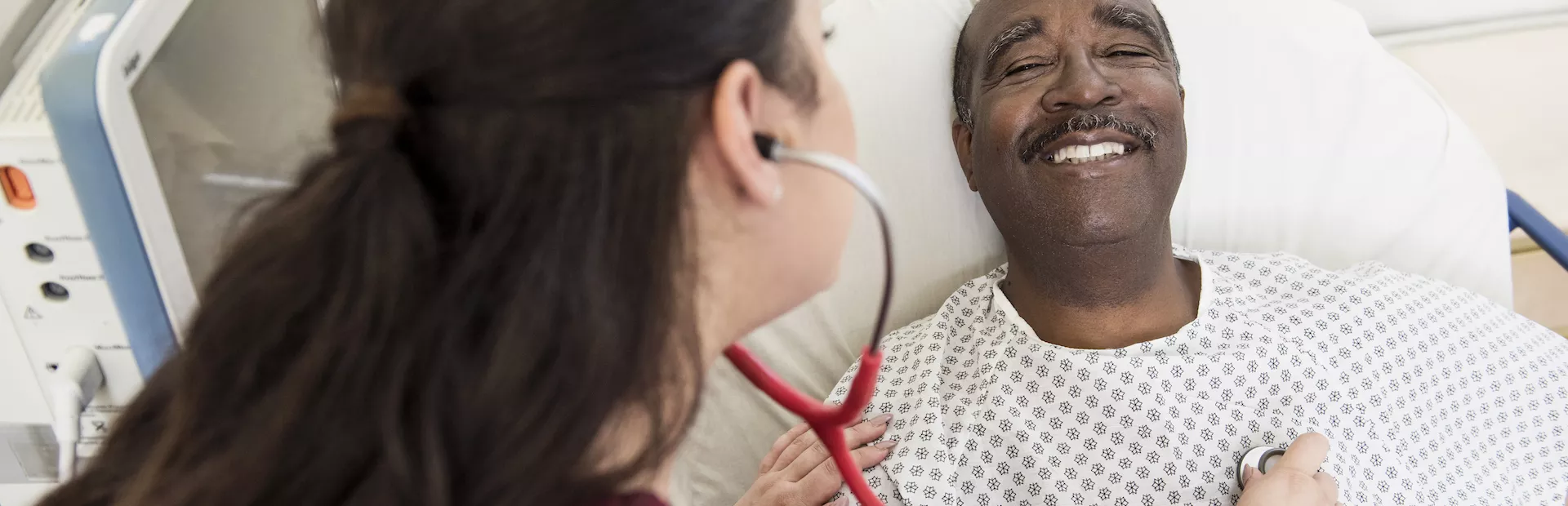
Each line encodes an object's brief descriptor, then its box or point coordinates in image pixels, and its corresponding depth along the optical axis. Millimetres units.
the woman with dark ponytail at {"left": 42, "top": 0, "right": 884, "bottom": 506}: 505
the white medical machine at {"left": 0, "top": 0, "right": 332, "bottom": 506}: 732
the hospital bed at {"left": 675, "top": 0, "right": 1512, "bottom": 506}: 1450
